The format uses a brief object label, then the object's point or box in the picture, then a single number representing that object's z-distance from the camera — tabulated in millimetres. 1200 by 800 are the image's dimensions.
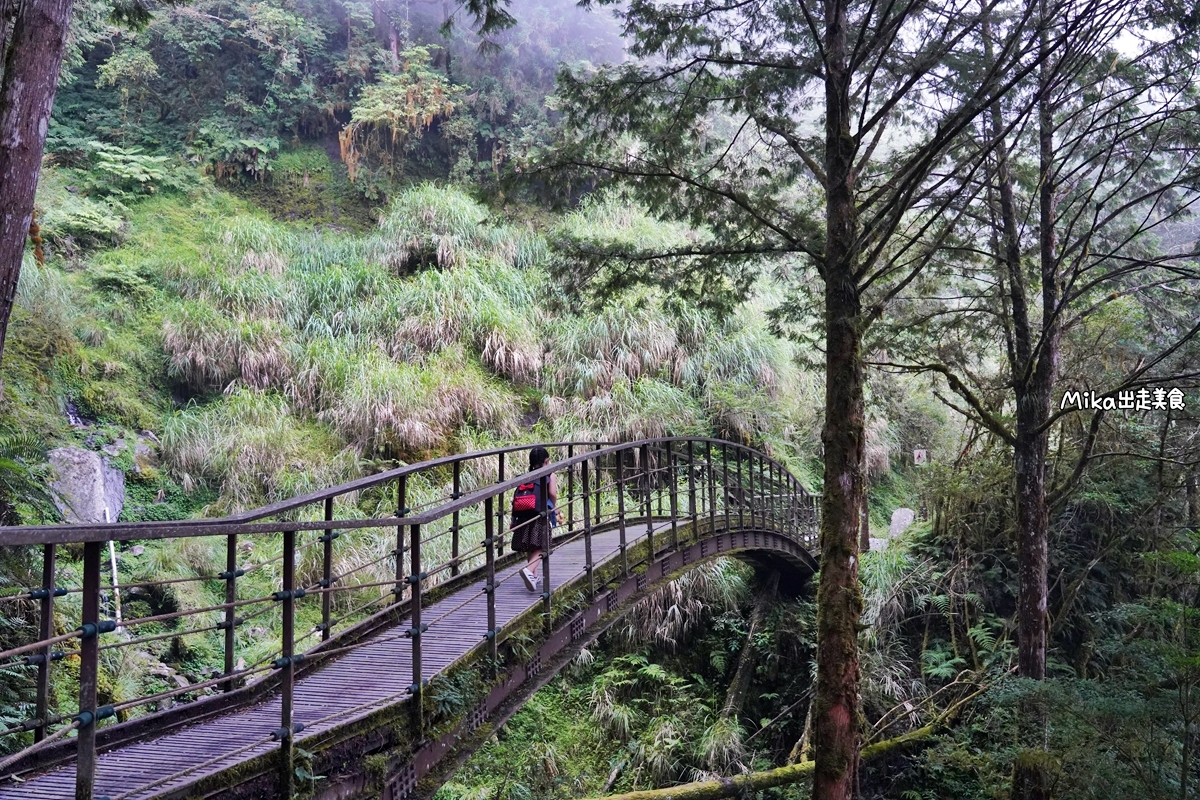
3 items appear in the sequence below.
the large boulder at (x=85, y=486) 8336
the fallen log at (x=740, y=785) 7098
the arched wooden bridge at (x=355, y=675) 2888
